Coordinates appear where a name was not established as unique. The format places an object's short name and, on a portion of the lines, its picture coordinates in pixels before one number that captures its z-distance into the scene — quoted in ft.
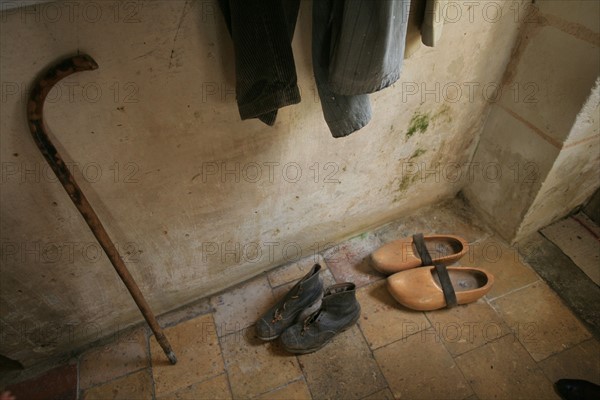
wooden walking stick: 3.29
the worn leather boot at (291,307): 6.08
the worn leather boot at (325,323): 5.91
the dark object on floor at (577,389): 5.37
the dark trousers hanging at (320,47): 3.08
